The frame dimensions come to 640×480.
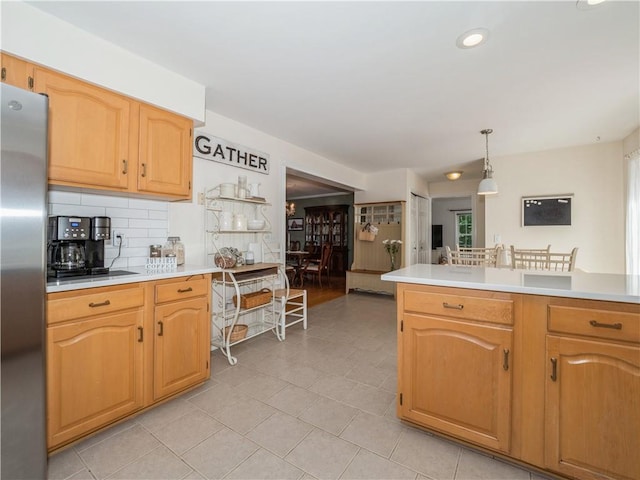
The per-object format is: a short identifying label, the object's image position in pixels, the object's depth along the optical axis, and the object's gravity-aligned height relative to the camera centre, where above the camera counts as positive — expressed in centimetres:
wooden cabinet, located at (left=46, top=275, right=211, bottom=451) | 144 -68
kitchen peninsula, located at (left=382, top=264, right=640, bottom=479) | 117 -60
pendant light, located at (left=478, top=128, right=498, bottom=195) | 354 +73
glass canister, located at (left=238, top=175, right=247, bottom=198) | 296 +58
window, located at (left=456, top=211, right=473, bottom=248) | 946 +50
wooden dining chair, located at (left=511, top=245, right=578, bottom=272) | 283 -18
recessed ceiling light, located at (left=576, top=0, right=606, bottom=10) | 153 +134
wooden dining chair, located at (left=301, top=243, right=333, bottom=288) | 656 -60
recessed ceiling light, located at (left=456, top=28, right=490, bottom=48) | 177 +134
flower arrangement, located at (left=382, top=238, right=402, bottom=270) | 549 -14
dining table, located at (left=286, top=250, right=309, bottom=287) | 664 -63
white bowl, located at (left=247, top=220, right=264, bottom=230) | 313 +18
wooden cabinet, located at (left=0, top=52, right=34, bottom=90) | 149 +92
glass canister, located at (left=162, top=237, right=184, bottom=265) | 238 -9
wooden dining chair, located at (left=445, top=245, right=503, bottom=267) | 297 -18
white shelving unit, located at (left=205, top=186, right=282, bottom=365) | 278 -34
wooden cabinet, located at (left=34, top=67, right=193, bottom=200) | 166 +67
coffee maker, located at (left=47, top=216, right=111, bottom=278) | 173 -5
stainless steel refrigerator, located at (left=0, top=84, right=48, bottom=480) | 116 -19
